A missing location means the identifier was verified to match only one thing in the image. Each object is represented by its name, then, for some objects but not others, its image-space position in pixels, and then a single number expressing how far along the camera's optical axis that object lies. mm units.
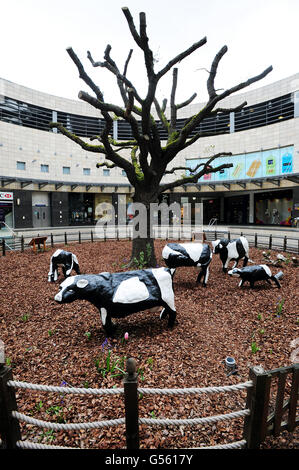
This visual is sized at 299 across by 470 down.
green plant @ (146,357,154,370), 3875
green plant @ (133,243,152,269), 9547
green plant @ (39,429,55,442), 2724
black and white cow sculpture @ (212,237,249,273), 9039
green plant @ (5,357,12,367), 3959
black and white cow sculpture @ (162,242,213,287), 7477
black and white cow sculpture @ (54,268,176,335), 4309
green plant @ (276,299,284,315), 5858
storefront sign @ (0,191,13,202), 22608
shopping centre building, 23312
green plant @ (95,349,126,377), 3678
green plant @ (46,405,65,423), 2921
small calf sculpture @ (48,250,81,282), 8094
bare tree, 6516
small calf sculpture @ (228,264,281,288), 7359
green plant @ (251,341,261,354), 4324
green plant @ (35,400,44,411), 3104
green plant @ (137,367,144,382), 3573
